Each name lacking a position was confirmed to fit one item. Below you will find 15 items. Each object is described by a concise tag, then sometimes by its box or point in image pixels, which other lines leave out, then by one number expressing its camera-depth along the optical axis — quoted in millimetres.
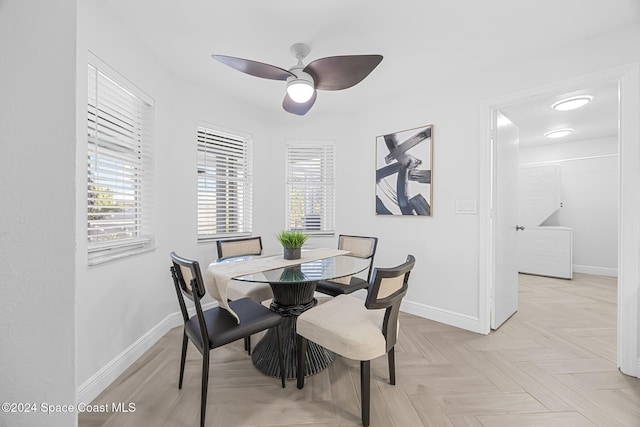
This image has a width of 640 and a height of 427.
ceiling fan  1623
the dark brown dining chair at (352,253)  2404
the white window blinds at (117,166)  1721
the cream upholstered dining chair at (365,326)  1392
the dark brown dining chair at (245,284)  2230
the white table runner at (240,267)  1578
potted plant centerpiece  2111
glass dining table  1814
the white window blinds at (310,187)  3574
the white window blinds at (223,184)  2889
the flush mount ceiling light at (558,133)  4108
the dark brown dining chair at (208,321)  1431
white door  2541
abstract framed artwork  2816
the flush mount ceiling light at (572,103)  2859
